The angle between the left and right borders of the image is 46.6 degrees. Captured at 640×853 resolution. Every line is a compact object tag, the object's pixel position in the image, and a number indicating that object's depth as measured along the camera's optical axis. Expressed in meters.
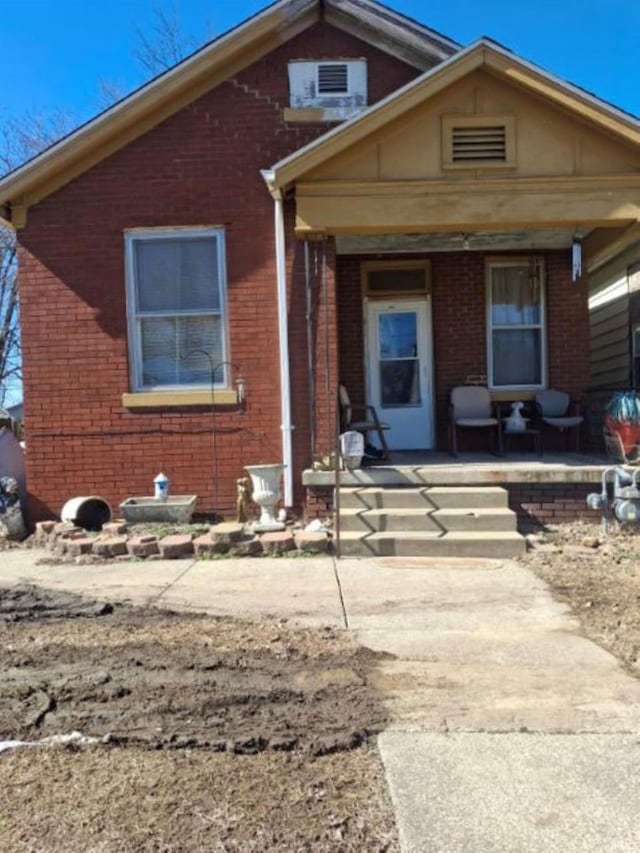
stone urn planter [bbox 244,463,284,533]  8.09
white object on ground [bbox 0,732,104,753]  3.26
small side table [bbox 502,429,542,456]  9.64
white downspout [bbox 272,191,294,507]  8.39
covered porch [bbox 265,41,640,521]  7.79
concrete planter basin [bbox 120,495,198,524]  8.27
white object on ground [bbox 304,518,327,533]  7.82
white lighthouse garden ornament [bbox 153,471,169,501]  8.39
